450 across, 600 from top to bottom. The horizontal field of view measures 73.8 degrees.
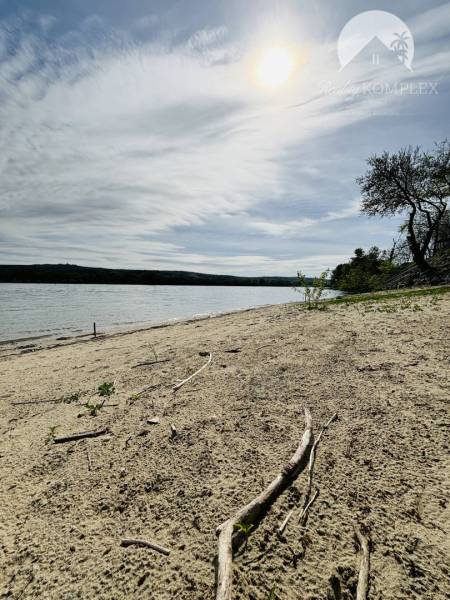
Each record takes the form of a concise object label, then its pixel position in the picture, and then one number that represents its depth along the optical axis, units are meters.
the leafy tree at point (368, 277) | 32.84
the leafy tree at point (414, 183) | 25.53
